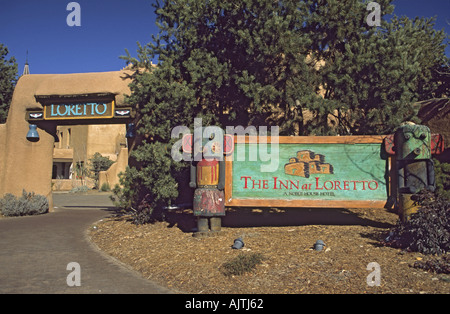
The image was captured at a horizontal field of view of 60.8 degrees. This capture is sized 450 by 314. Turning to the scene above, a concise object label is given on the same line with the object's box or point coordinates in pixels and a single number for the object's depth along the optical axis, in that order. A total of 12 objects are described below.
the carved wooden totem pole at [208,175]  8.08
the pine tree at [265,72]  9.23
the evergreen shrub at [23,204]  13.15
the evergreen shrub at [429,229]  6.03
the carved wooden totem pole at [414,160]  7.44
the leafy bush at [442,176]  9.62
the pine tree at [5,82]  21.41
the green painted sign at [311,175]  8.20
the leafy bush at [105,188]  30.77
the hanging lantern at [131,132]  12.24
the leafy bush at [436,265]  5.26
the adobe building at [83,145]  38.53
